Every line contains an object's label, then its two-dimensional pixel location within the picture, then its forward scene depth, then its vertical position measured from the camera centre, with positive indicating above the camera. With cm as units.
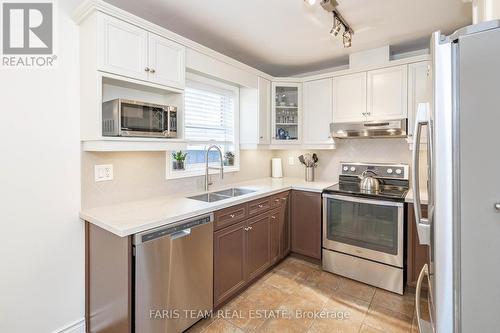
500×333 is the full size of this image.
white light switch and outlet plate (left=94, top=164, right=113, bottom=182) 192 -4
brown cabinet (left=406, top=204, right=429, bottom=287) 230 -81
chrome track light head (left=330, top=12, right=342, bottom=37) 216 +120
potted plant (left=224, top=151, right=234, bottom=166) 316 +10
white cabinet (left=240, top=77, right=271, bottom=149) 320 +66
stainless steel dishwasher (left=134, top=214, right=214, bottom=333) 155 -73
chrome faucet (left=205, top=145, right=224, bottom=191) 266 -12
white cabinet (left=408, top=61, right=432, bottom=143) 261 +81
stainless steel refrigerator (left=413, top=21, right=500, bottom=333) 85 -5
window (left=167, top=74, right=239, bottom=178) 270 +50
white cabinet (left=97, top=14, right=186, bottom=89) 169 +83
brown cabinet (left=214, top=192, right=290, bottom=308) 210 -74
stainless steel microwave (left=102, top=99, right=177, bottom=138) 177 +35
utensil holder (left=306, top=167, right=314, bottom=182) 349 -12
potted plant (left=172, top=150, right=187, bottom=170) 250 +6
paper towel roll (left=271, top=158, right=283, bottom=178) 375 -5
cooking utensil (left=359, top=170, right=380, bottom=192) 277 -21
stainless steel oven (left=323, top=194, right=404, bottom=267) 239 -63
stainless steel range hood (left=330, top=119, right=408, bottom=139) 268 +40
